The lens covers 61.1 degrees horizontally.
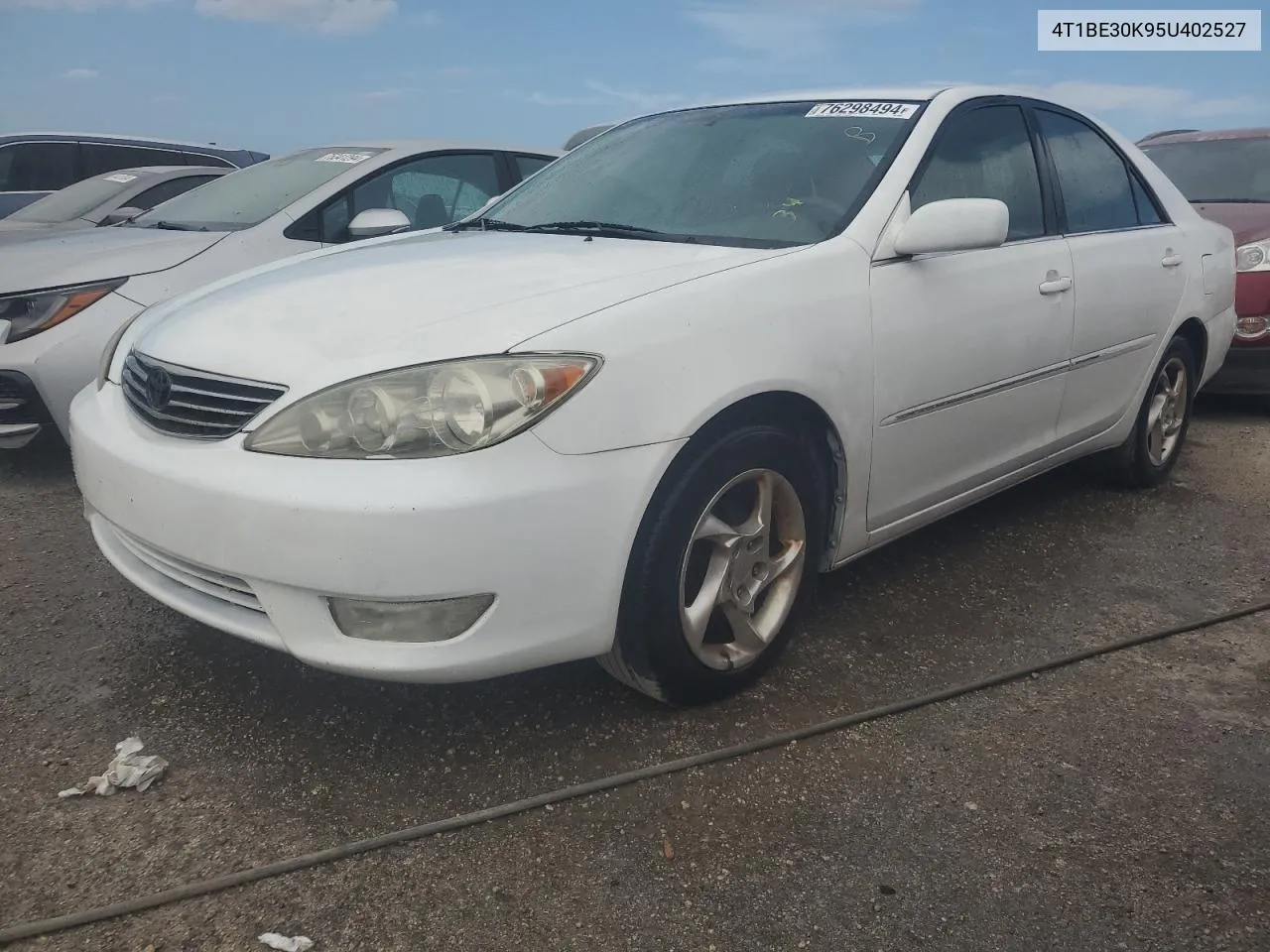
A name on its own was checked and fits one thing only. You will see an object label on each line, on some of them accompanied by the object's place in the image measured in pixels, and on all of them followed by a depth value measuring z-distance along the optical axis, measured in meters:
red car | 5.55
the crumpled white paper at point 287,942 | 1.74
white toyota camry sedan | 2.02
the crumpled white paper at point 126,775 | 2.16
